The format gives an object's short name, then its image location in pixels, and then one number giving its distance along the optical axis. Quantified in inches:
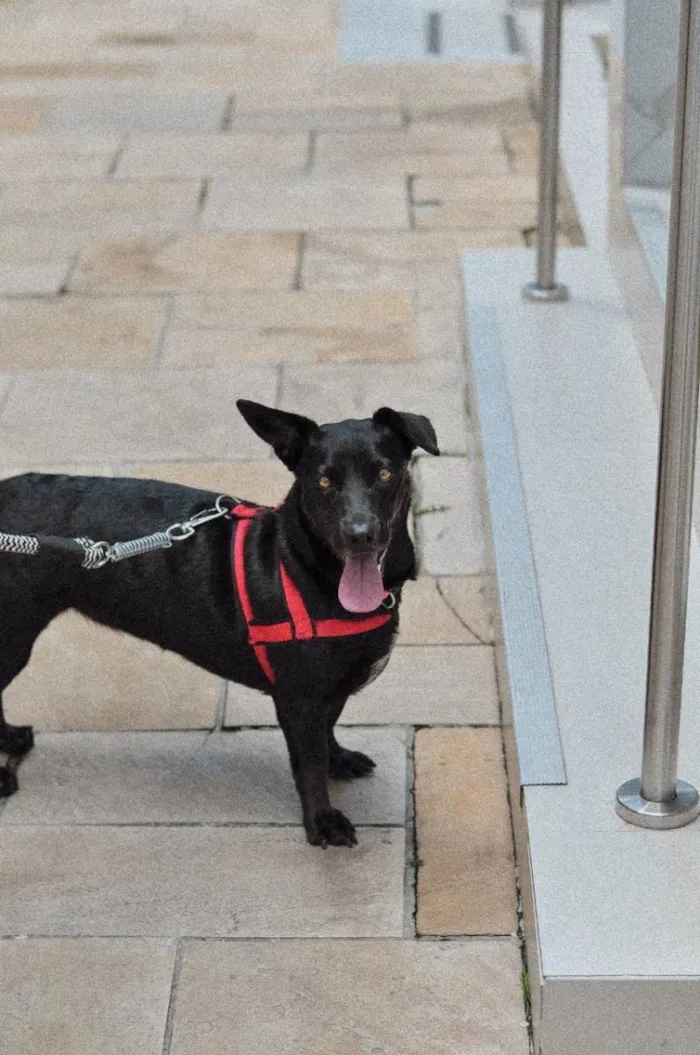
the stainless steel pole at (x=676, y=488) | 158.5
